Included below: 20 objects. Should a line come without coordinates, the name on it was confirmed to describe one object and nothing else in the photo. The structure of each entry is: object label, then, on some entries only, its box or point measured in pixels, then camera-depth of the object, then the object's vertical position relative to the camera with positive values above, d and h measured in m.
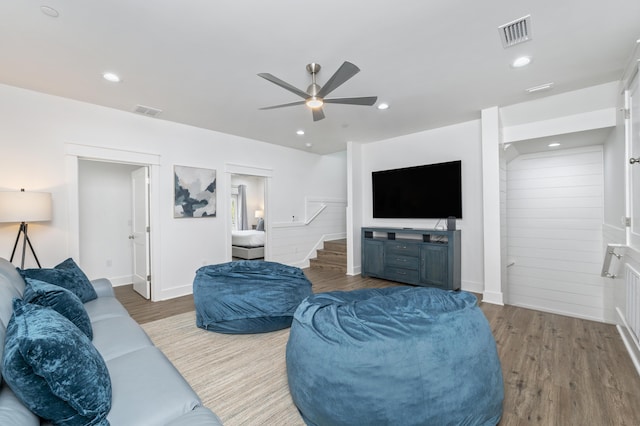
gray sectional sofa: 1.12 -0.84
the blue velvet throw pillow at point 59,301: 1.74 -0.55
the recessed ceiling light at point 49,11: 1.95 +1.44
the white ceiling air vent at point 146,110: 3.73 +1.41
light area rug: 1.82 -1.27
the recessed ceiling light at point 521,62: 2.62 +1.41
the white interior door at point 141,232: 4.22 -0.29
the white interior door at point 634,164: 2.38 +0.39
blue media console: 4.36 -0.76
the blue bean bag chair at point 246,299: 2.86 -0.89
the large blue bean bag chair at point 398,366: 1.43 -0.83
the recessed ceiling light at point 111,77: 2.86 +1.43
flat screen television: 4.58 +0.34
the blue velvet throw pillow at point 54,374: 0.99 -0.59
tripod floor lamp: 2.79 +0.06
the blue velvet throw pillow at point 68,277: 2.37 -0.56
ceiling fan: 2.27 +1.10
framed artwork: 4.42 +0.35
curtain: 9.47 +0.16
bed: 6.82 -0.82
